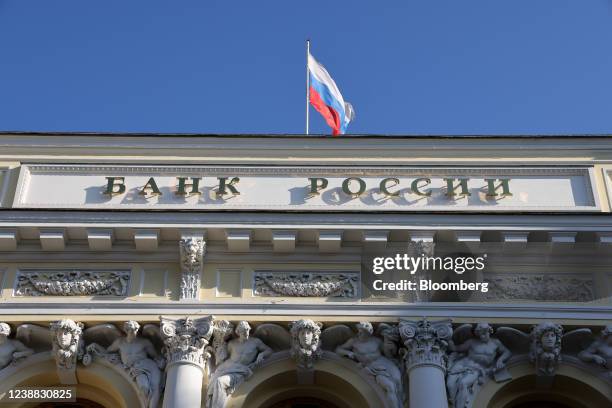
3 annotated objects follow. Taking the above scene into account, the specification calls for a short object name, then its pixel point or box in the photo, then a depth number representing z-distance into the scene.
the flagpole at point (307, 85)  25.34
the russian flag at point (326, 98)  25.69
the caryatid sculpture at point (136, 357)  18.88
